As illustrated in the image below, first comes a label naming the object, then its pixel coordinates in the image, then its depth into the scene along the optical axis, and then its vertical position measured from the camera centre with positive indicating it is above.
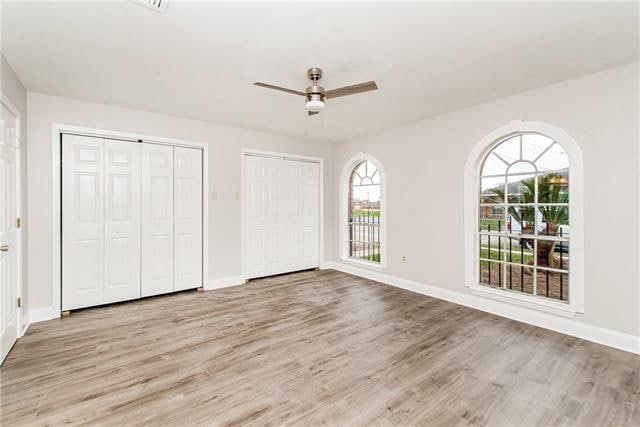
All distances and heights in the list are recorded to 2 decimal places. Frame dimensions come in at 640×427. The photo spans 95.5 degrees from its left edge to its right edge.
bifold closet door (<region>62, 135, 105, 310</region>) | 3.47 -0.09
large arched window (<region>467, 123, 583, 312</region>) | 3.06 -0.07
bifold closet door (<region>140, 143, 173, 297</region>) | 3.97 -0.07
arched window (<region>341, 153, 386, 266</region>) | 5.16 +0.05
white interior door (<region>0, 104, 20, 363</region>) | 2.42 -0.17
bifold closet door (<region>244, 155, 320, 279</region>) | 4.96 -0.02
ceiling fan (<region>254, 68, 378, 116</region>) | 2.42 +1.05
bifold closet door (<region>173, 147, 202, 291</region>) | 4.23 -0.06
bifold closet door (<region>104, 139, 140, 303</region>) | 3.72 -0.09
